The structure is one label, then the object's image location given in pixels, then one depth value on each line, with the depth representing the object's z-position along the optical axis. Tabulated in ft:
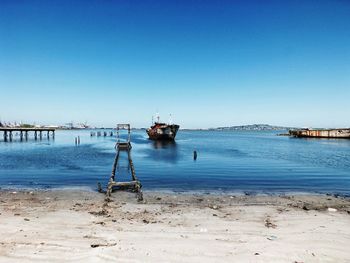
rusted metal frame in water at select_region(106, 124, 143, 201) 53.22
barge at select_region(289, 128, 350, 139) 321.60
